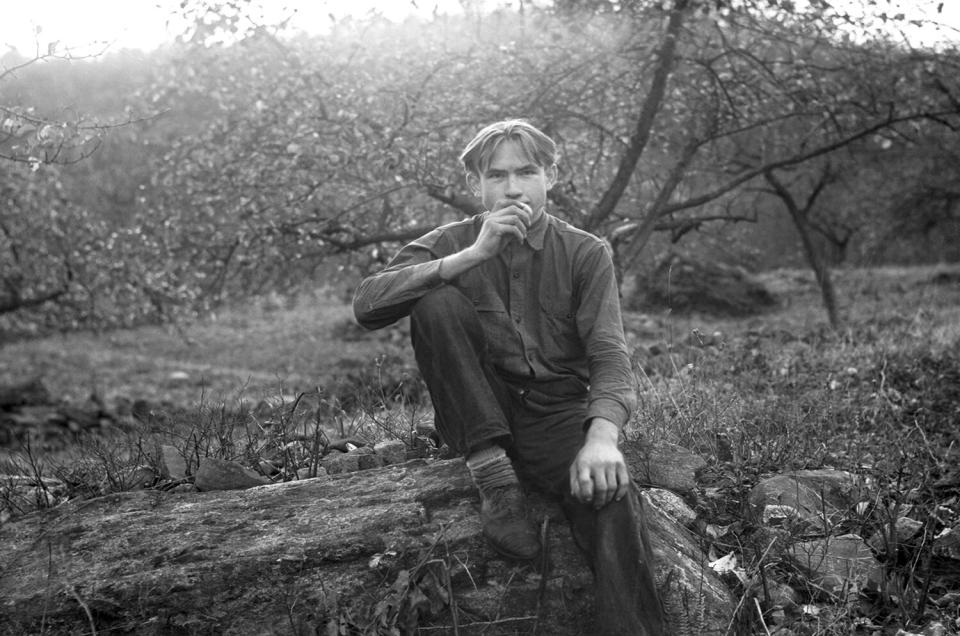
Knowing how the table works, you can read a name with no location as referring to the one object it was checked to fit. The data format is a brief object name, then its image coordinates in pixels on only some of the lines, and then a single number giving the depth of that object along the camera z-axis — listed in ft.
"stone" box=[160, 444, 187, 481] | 13.74
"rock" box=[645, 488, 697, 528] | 12.45
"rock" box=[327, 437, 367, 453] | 15.02
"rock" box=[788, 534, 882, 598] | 11.44
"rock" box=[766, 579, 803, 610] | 11.00
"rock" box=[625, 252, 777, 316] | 59.62
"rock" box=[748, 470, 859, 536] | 12.37
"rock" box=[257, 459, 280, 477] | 14.28
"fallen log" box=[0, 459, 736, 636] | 10.37
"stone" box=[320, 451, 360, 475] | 13.94
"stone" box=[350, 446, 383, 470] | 13.96
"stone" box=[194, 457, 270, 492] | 12.92
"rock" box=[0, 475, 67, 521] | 13.80
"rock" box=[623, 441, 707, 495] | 13.19
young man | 9.68
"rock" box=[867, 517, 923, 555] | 12.26
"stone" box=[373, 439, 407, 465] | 14.14
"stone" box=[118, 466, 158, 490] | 13.78
